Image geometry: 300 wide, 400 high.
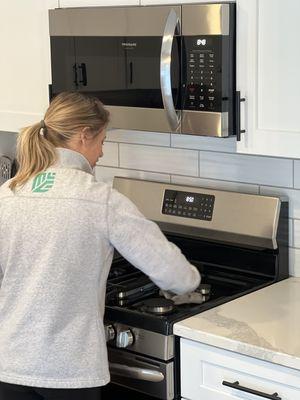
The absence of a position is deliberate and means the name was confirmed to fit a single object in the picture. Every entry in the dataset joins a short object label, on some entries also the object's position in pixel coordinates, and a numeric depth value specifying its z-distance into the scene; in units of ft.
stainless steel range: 7.05
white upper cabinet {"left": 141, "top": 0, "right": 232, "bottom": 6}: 7.10
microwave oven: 7.04
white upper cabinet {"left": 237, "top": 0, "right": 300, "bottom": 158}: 6.78
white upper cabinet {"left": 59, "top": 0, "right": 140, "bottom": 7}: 7.73
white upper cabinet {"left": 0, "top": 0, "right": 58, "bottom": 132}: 8.69
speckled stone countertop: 6.30
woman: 6.26
